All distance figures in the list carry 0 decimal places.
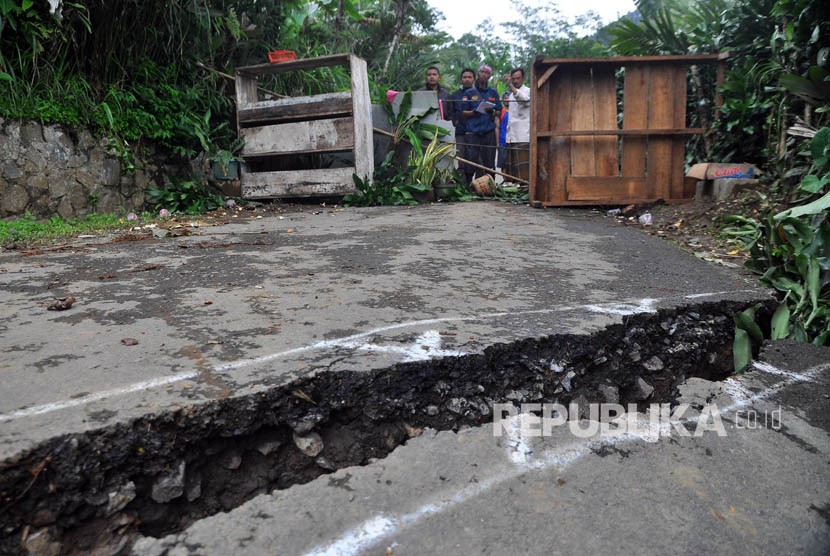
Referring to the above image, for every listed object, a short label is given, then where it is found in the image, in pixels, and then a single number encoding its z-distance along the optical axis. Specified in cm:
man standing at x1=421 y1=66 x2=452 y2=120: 829
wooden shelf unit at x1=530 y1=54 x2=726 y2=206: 581
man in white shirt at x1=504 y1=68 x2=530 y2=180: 864
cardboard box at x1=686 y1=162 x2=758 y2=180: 503
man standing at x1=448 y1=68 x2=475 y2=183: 852
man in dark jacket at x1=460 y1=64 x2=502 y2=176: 845
